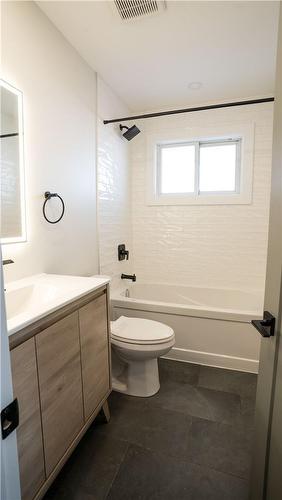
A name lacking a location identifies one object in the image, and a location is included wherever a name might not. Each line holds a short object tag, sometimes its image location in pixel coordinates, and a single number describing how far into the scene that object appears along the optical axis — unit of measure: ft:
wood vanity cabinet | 3.02
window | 9.43
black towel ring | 5.34
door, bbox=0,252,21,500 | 1.40
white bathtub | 6.94
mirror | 4.39
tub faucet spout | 9.22
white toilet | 5.68
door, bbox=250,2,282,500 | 2.50
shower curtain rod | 6.37
